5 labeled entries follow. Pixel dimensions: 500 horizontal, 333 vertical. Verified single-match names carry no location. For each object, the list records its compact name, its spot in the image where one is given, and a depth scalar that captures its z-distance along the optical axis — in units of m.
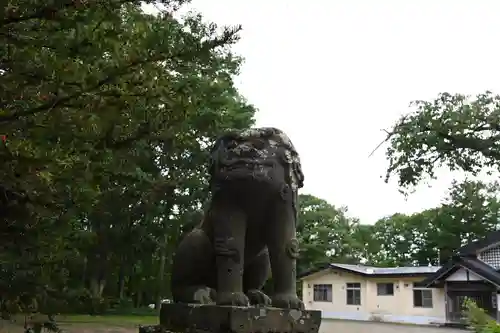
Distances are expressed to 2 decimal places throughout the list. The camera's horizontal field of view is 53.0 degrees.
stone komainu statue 2.84
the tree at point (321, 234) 28.06
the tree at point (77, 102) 2.98
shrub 7.25
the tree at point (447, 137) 13.48
